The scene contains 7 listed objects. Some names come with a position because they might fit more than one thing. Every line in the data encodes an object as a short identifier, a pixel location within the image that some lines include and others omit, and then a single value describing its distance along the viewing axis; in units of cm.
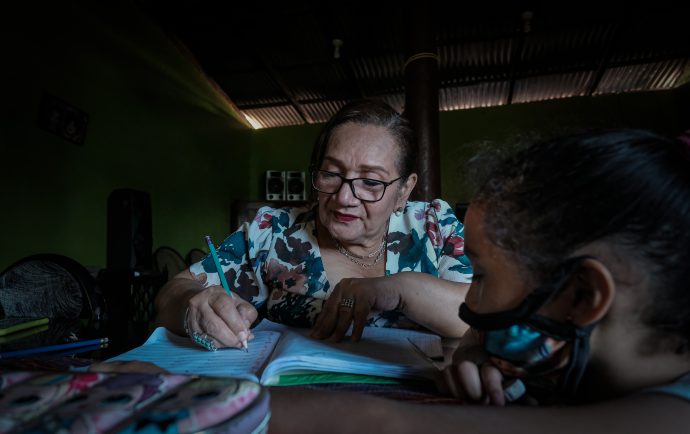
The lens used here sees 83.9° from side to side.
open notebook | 55
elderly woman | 91
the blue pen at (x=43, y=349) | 72
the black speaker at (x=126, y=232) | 329
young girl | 39
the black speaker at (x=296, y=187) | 707
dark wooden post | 261
